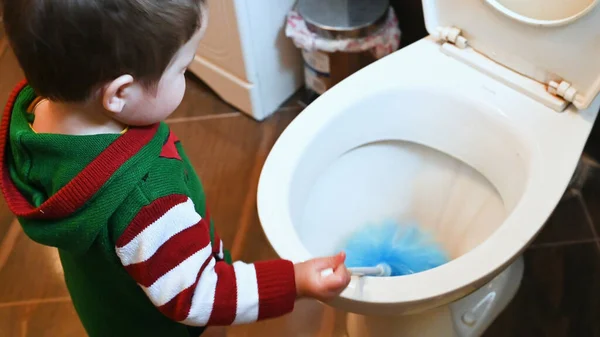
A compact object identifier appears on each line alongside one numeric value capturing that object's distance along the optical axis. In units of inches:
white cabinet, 52.0
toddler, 19.8
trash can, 51.0
